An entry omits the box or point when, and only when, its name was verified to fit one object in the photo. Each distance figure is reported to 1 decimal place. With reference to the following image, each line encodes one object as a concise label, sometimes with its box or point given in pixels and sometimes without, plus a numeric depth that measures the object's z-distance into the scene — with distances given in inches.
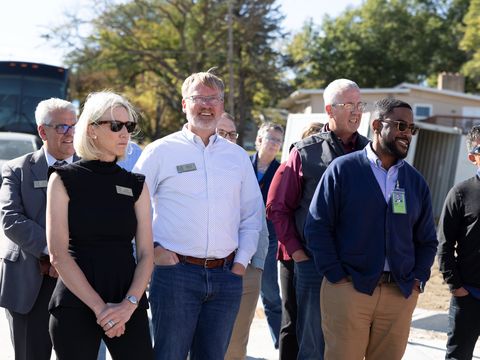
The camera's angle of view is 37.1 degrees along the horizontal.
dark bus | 808.3
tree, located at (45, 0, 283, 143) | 1672.0
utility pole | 1536.7
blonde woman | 134.4
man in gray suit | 168.4
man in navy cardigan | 162.2
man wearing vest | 185.0
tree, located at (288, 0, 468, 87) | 2191.2
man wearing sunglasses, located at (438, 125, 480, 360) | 190.4
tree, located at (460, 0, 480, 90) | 1584.6
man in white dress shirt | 157.8
